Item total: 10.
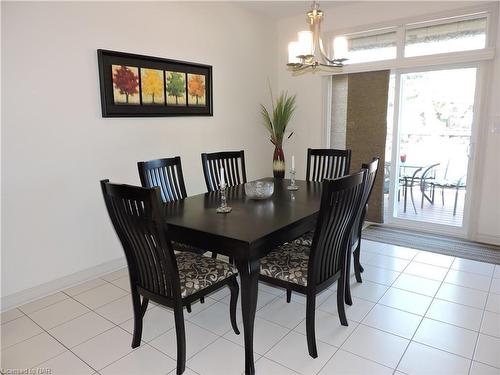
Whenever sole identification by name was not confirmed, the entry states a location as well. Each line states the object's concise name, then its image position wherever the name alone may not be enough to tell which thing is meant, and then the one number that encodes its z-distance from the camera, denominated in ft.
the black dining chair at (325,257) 6.12
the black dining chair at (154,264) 5.50
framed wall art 9.87
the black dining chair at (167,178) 8.54
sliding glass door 12.66
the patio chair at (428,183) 13.97
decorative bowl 8.45
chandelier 7.99
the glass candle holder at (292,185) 9.71
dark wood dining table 5.85
